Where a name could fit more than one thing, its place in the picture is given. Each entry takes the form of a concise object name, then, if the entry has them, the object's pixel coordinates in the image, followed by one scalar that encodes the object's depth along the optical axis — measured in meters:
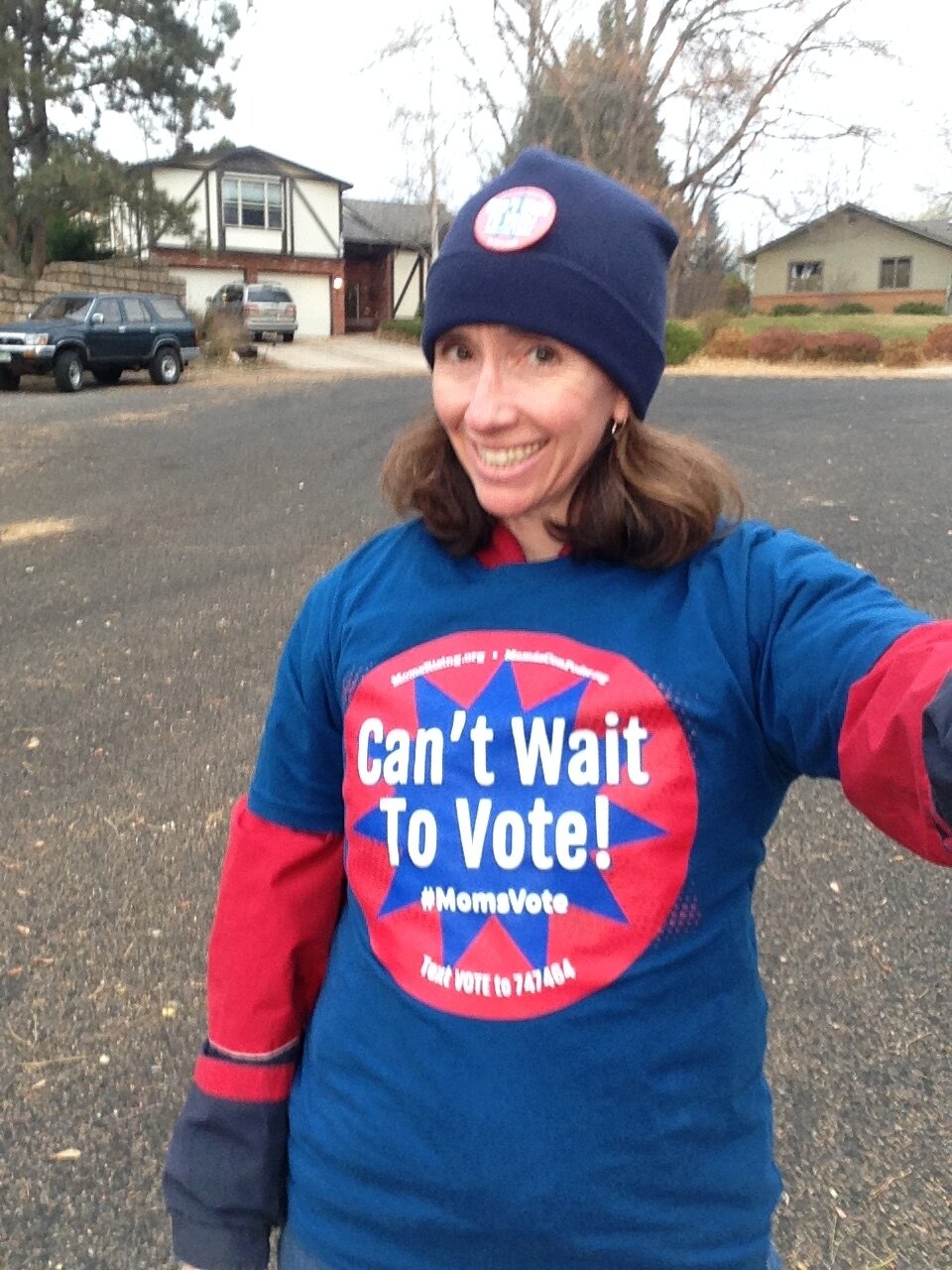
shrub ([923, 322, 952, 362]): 27.83
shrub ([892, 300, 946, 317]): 45.38
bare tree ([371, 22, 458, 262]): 34.34
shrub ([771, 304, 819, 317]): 45.22
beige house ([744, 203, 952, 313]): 49.84
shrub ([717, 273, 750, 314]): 46.06
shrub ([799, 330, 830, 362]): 25.97
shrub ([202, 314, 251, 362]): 26.81
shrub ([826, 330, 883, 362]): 25.89
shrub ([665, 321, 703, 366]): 26.08
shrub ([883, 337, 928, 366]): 26.15
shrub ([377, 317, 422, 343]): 38.91
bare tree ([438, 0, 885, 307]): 32.12
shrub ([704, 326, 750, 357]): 26.92
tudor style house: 41.09
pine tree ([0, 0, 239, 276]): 24.92
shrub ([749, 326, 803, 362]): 26.12
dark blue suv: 19.17
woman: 1.27
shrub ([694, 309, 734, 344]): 28.17
